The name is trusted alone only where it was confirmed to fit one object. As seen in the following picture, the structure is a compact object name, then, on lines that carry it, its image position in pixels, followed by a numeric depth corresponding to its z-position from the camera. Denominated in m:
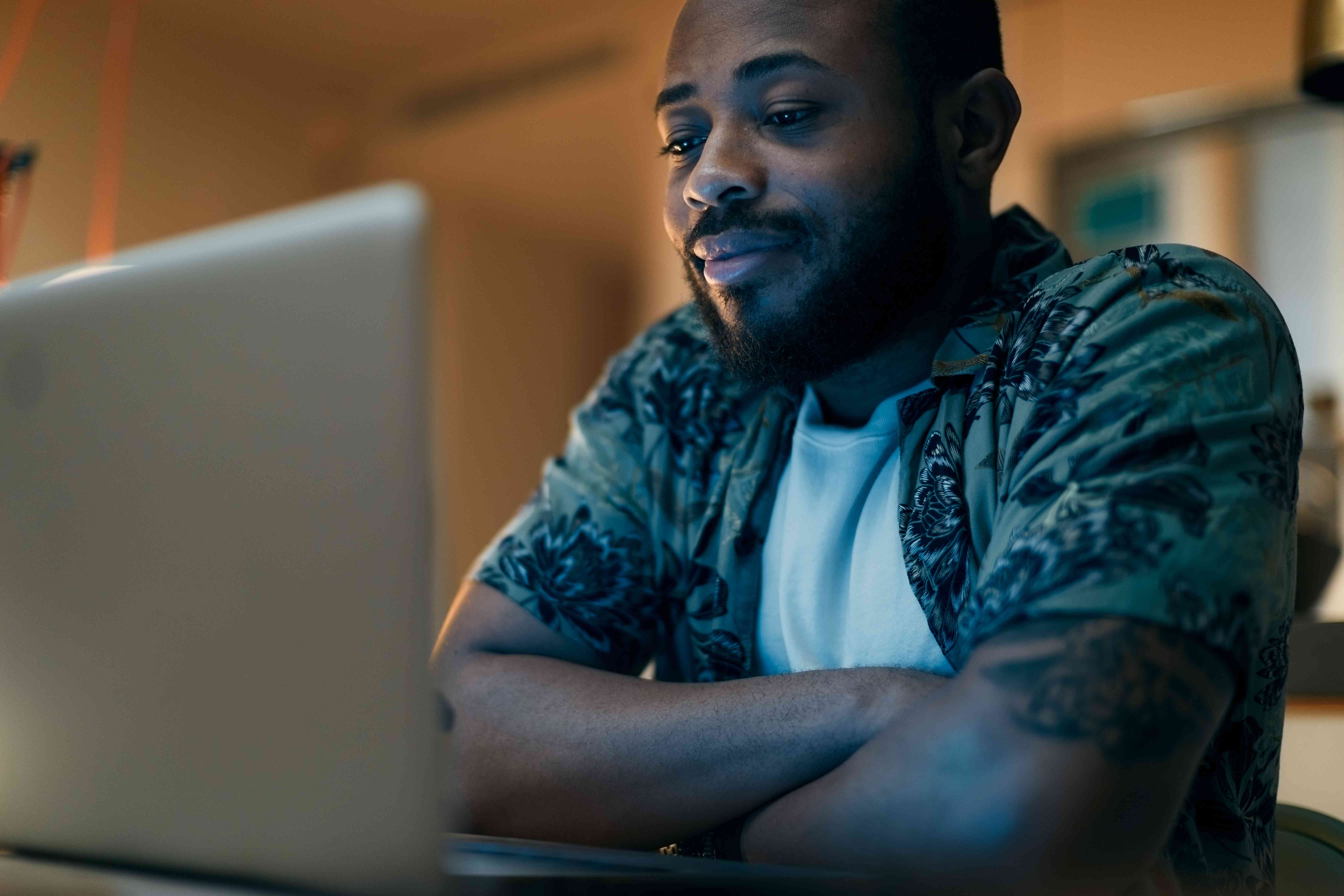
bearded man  0.67
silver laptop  0.46
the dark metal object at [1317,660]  1.24
